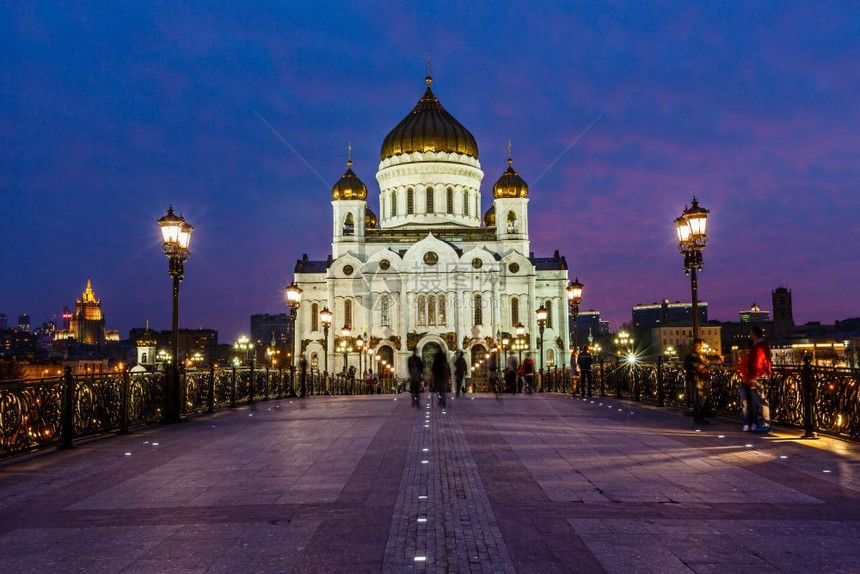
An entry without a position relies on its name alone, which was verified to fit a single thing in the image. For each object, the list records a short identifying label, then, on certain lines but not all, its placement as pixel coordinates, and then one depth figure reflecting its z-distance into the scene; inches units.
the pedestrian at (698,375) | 603.2
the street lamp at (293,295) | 1226.6
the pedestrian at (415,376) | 823.1
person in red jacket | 525.0
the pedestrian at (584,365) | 1059.0
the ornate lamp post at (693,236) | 686.5
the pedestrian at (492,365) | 1124.6
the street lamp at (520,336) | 1922.7
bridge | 218.5
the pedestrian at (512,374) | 1222.9
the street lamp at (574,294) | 1249.4
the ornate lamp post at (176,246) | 692.0
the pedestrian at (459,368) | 944.8
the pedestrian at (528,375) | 1203.2
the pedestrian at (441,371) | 815.7
